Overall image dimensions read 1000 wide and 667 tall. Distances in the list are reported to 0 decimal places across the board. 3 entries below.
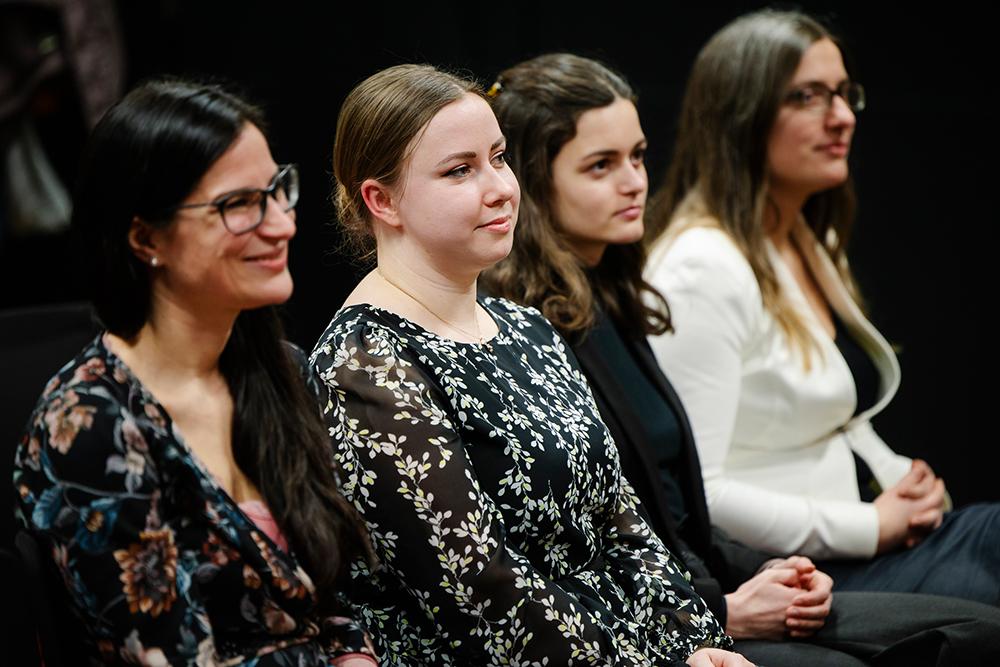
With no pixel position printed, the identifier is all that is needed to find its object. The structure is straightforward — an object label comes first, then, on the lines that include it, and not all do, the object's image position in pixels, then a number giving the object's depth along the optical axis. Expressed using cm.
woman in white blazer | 569
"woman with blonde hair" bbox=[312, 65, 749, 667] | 510
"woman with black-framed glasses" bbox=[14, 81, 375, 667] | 488
